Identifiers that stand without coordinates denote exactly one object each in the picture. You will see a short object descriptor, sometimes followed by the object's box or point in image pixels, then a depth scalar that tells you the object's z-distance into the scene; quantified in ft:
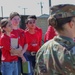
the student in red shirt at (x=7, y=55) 20.94
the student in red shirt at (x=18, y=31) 21.82
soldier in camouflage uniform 8.41
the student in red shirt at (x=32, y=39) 22.80
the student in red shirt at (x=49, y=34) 22.44
